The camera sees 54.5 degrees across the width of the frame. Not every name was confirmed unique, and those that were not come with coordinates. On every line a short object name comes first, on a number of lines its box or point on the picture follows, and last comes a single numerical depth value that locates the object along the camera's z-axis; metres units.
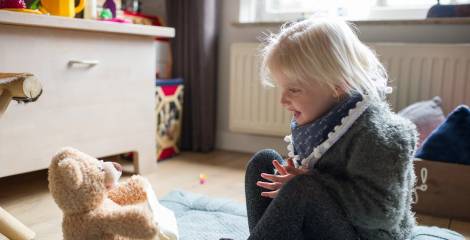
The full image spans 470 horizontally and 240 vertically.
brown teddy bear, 0.72
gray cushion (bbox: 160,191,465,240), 1.10
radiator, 1.61
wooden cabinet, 1.25
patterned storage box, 1.92
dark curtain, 2.06
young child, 0.71
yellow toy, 1.39
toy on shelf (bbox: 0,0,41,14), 1.22
